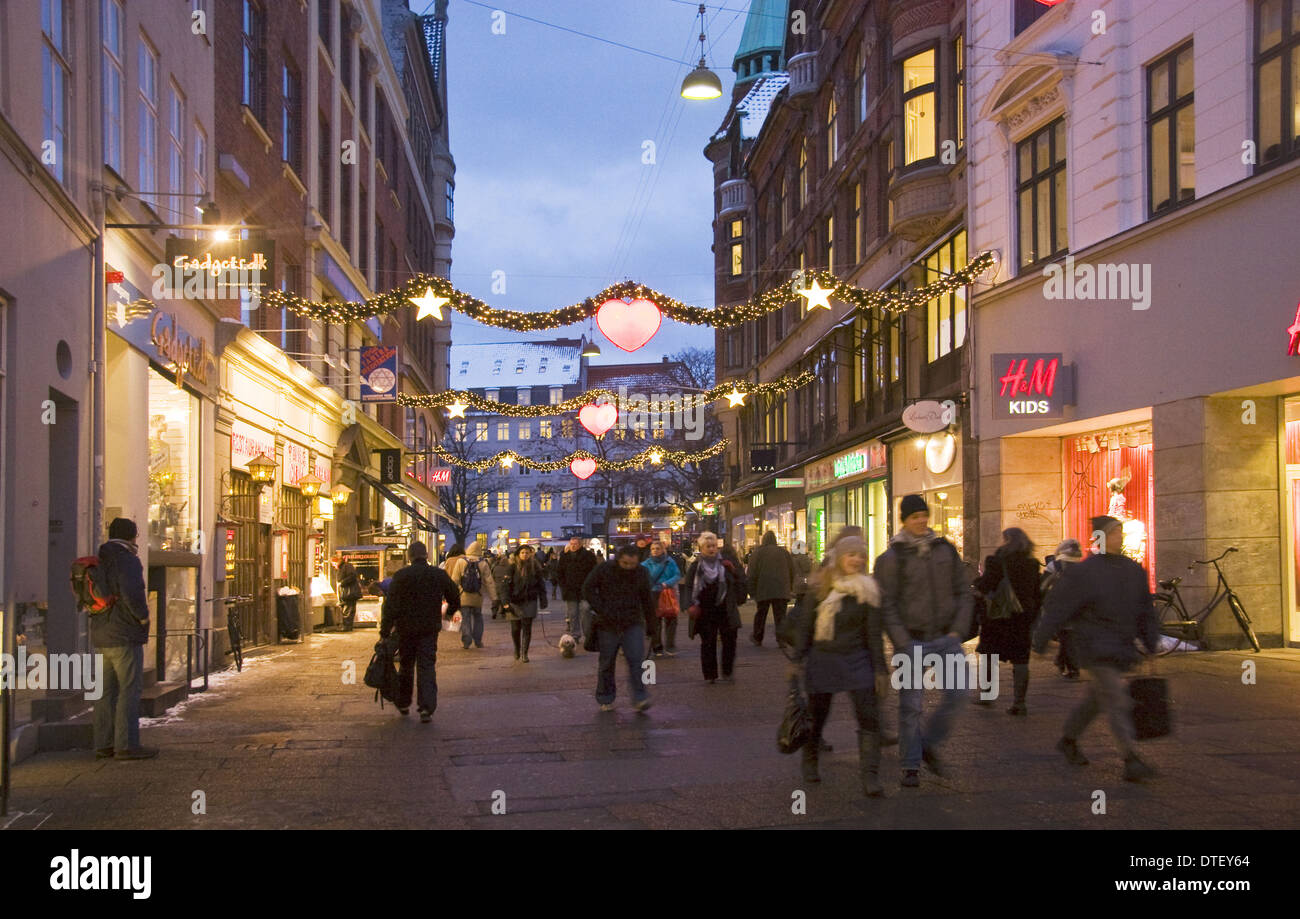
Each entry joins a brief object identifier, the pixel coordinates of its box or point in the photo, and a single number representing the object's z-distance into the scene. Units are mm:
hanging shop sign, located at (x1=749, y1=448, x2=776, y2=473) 42812
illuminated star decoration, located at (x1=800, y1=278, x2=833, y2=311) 18859
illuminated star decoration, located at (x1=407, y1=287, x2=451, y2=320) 17922
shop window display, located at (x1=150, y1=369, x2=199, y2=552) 17062
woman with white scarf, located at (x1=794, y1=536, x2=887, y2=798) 7980
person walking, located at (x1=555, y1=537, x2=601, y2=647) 18422
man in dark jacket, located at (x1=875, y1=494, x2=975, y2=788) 8242
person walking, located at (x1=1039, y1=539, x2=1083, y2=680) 12156
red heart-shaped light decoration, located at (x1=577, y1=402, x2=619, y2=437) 26172
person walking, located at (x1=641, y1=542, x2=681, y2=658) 17344
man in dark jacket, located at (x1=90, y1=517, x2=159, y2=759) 10039
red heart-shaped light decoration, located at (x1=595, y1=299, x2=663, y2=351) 16344
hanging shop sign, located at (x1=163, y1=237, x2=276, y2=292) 15586
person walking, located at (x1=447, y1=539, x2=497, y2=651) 21359
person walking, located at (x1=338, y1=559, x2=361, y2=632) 26781
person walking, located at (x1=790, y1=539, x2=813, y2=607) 25672
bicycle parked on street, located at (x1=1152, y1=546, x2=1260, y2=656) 16266
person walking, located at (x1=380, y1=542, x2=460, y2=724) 12375
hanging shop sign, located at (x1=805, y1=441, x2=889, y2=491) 30297
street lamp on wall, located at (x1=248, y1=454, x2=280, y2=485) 21031
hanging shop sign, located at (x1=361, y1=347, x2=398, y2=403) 29031
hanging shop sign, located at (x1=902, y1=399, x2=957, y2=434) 24391
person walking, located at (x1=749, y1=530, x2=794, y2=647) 18000
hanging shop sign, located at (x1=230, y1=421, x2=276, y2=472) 21041
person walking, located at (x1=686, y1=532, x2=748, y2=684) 14703
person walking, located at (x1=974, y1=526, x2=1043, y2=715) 11586
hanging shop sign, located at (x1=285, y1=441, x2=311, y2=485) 25828
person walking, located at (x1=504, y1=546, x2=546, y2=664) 18578
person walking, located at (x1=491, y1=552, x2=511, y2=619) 28280
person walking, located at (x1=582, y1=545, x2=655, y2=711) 12461
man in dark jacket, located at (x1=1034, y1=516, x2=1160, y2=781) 8430
